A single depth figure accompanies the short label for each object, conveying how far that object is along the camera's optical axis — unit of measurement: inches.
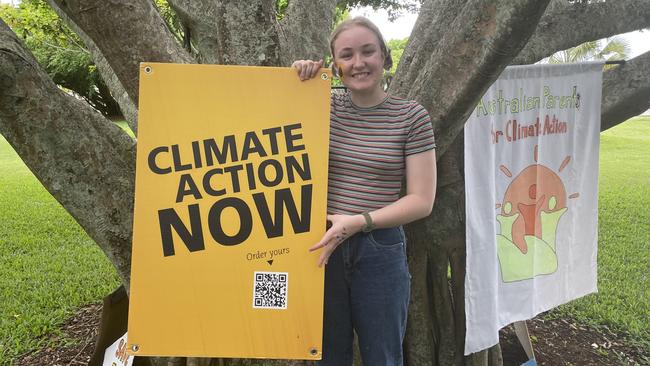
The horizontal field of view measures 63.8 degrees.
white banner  100.1
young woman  65.8
